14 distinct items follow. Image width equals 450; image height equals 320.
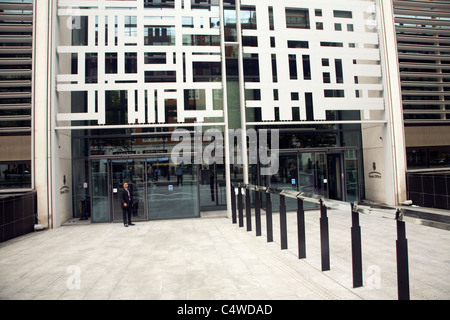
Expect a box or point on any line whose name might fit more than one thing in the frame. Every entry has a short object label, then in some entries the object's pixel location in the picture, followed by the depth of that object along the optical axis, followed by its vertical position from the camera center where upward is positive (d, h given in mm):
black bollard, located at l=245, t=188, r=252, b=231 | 8269 -1183
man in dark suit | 9969 -1052
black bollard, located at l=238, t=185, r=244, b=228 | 9227 -1316
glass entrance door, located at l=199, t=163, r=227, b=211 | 11656 -734
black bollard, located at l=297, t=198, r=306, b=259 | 5555 -1298
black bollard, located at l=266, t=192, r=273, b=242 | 7005 -1257
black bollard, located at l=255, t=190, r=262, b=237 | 7830 -1247
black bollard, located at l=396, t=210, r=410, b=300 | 3319 -1154
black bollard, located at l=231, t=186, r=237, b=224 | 9961 -1466
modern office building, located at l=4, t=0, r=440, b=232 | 10188 +2469
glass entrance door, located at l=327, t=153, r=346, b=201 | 12406 -491
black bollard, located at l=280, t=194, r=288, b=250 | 6344 -1347
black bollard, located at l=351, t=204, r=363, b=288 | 4172 -1320
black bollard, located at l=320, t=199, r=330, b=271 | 4883 -1258
